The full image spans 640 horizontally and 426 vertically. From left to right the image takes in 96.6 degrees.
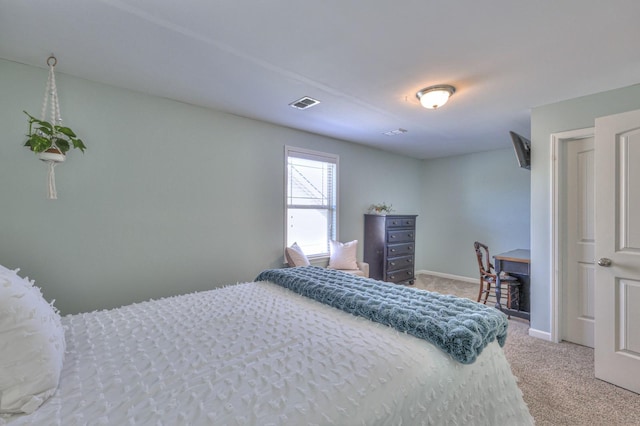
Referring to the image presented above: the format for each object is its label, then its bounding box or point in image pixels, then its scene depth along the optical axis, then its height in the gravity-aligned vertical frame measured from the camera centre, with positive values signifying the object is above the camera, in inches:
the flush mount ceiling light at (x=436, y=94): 103.0 +44.5
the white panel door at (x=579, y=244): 112.7 -10.9
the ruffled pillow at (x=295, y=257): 145.0 -21.5
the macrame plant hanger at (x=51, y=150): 77.2 +17.4
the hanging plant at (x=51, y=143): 76.2 +19.3
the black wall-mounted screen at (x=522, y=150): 124.1 +29.7
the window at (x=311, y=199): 158.9 +9.4
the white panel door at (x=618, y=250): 83.2 -9.9
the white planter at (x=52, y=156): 76.5 +15.7
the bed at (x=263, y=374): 34.2 -22.9
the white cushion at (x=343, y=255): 163.0 -23.0
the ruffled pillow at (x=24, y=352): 34.2 -18.1
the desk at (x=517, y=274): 135.7 -28.8
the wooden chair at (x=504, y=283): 141.6 -34.5
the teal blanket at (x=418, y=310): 50.6 -20.1
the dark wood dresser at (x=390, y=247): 180.5 -20.3
